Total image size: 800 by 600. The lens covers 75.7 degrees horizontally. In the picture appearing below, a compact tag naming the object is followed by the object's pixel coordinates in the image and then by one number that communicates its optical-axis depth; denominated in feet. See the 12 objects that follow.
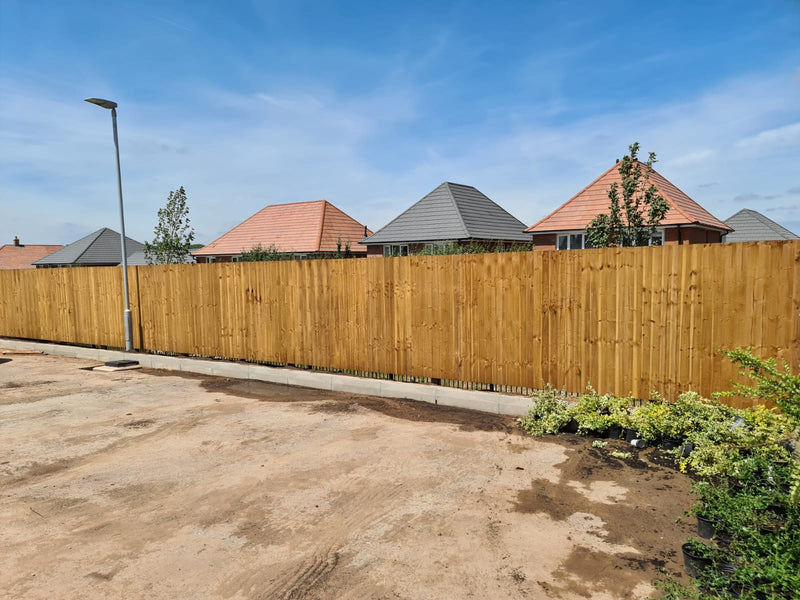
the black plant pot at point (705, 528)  13.93
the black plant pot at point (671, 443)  20.34
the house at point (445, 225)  96.02
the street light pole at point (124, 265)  44.81
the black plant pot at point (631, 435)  21.50
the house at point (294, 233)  116.37
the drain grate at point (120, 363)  43.94
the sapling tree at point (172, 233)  82.28
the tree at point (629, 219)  41.75
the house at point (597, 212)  72.54
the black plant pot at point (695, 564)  12.21
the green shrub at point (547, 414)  23.36
